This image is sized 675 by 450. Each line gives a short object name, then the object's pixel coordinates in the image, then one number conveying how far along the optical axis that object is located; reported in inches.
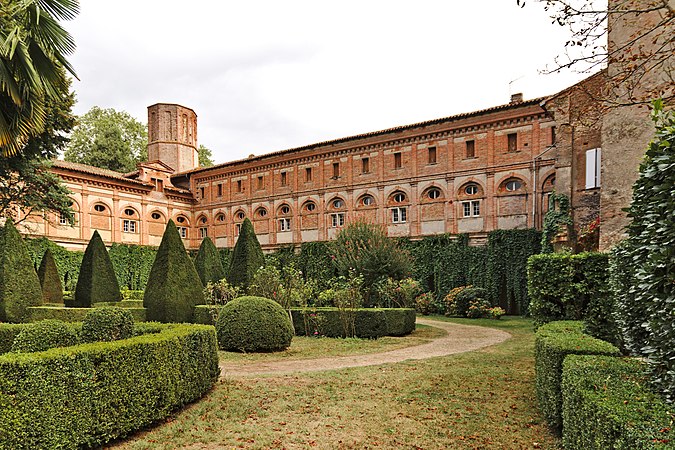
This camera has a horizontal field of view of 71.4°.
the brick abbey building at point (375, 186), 963.3
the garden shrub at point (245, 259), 765.9
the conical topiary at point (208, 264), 930.1
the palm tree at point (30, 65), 370.3
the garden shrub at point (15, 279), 593.9
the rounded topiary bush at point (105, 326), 260.1
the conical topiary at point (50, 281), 821.2
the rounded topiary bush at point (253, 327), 486.0
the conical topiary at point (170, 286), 625.0
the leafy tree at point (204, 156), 2011.6
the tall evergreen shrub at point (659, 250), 128.6
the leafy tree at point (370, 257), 779.4
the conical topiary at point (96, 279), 796.0
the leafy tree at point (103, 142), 1595.7
